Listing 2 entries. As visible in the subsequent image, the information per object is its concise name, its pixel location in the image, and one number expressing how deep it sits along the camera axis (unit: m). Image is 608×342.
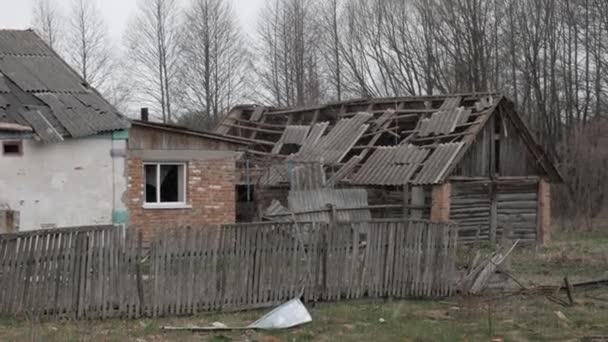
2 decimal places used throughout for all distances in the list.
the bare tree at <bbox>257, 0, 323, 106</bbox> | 53.97
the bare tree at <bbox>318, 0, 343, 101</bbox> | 53.75
